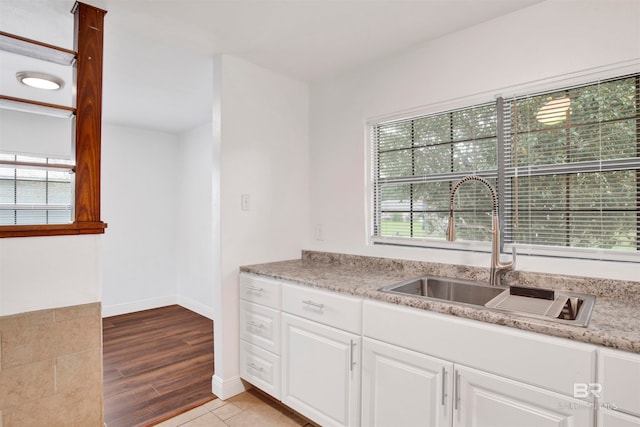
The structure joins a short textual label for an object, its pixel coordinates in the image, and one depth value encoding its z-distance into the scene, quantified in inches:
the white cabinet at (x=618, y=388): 41.8
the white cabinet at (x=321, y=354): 69.1
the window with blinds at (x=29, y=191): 115.4
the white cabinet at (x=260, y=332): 84.9
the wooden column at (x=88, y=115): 67.5
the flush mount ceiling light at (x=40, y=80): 95.0
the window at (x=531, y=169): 63.5
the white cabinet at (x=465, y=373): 46.6
